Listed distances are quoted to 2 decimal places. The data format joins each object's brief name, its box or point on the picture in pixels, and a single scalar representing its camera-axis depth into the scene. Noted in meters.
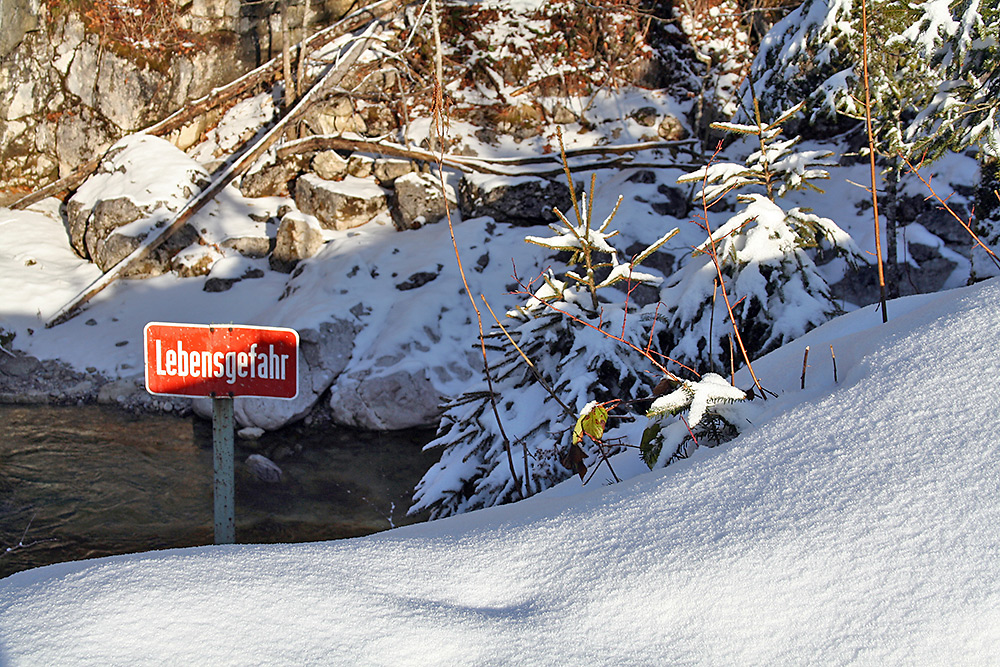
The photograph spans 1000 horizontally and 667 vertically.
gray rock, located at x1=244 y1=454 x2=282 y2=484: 7.29
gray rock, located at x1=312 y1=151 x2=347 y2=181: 11.70
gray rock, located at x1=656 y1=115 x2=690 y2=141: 12.34
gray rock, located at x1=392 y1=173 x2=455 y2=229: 11.06
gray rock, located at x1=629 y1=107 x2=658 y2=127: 12.63
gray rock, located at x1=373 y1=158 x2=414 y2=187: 11.63
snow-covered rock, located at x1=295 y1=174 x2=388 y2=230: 11.19
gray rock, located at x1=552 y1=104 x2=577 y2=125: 12.82
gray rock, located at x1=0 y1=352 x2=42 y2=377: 9.07
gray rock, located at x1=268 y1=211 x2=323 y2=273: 10.76
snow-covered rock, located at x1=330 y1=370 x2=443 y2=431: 8.30
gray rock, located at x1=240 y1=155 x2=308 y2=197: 11.88
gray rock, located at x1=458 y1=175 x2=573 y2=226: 10.76
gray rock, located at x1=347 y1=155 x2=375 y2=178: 11.77
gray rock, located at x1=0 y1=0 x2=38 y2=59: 12.48
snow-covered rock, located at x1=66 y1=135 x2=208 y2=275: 10.96
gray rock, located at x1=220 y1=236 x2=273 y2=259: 11.12
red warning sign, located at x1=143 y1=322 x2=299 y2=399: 2.81
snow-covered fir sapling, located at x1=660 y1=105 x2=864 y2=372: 3.78
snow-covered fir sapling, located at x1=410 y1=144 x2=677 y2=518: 3.52
